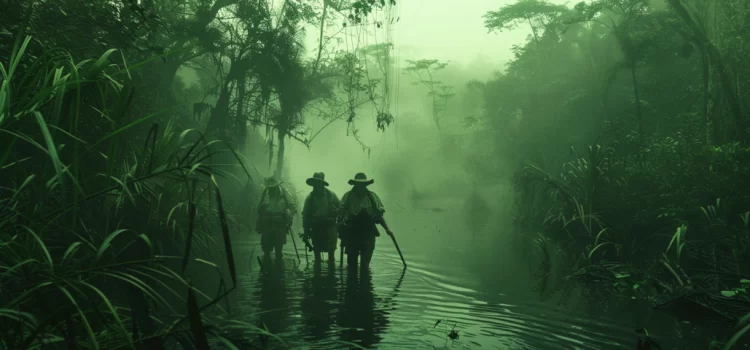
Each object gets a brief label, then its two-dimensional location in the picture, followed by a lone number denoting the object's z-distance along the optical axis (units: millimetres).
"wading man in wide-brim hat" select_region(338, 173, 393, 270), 9664
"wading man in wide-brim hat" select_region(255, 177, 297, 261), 11578
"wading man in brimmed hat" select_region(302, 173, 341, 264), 10844
